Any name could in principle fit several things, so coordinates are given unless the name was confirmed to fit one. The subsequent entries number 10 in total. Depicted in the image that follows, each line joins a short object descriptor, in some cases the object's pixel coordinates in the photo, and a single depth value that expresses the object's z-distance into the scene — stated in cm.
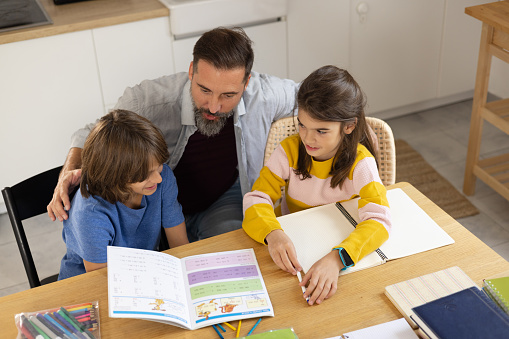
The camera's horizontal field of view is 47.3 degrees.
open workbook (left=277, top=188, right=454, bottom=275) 139
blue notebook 109
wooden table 121
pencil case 119
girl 136
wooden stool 239
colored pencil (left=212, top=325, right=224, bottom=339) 119
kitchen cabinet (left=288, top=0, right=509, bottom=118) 303
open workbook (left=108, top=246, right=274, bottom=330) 119
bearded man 176
